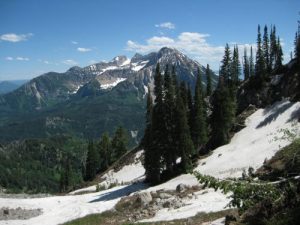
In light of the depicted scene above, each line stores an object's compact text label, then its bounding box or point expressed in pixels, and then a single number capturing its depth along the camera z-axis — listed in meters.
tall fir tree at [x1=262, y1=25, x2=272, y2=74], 93.24
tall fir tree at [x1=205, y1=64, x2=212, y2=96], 91.76
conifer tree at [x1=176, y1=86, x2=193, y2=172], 48.88
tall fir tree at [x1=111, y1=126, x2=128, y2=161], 87.56
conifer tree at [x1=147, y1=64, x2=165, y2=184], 48.78
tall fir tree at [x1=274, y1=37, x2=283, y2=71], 85.26
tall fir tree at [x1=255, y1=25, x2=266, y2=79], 73.77
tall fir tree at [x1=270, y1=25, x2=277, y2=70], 91.24
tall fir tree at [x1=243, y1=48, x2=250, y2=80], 109.21
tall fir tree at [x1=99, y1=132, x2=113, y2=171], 87.91
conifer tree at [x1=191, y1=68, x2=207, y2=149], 58.59
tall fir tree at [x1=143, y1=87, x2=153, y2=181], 49.33
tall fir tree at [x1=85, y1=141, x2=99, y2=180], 86.56
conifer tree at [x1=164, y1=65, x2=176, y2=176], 49.53
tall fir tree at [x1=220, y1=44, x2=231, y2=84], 84.62
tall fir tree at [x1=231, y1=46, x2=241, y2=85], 92.61
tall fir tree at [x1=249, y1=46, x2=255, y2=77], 110.71
